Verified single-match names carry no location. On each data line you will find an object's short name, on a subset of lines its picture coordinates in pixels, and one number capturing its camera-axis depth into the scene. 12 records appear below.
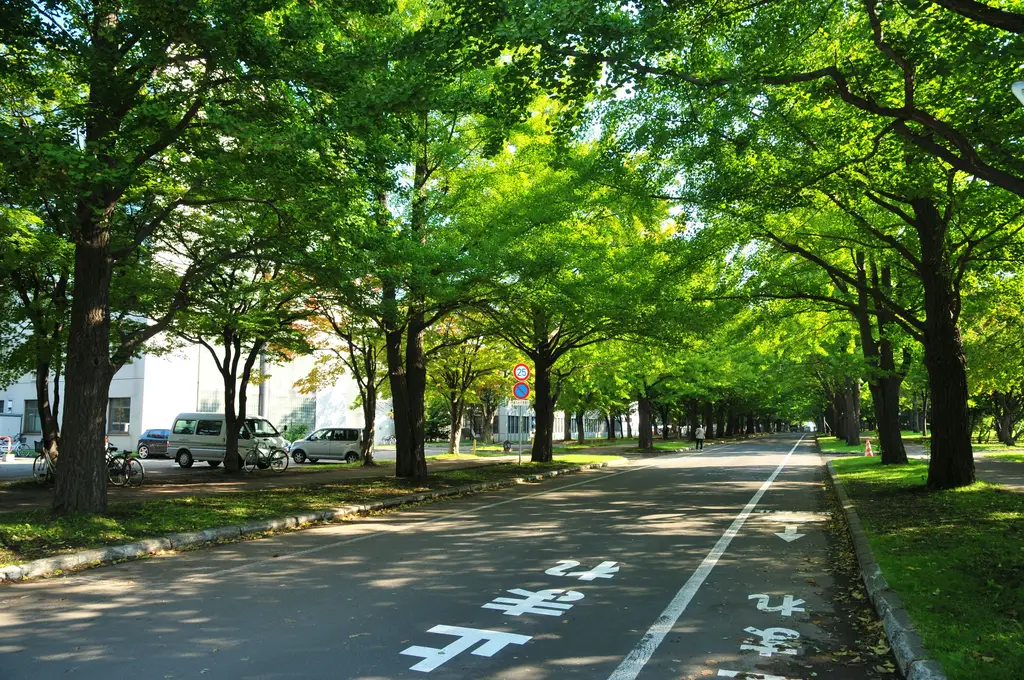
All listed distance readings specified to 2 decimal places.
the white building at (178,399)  38.34
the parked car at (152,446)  32.50
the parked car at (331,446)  32.31
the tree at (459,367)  29.23
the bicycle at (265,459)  24.55
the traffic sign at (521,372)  22.45
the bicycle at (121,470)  17.69
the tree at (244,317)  17.64
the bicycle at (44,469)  16.09
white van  26.78
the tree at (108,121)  8.41
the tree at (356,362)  22.30
